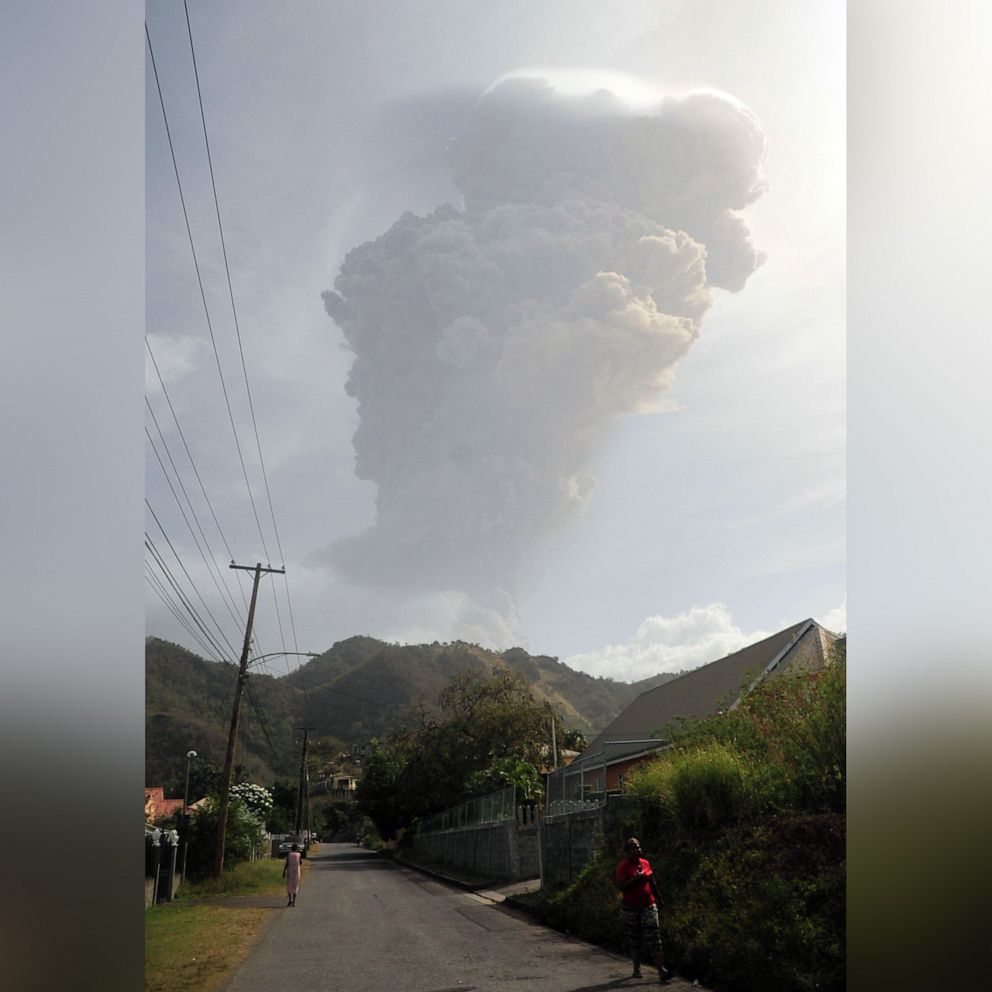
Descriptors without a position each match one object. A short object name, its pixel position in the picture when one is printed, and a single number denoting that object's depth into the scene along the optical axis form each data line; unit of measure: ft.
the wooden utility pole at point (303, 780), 76.74
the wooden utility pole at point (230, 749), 51.80
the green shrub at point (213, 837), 57.52
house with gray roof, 48.50
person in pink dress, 48.11
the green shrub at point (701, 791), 26.86
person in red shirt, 21.98
